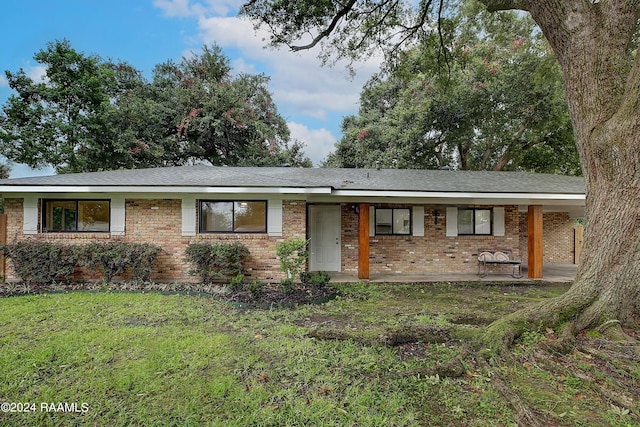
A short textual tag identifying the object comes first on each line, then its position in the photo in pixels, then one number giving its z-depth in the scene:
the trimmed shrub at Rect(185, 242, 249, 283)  7.61
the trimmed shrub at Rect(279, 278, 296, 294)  6.69
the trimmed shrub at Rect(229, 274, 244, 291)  7.09
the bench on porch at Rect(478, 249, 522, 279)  9.15
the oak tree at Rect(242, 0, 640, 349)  3.87
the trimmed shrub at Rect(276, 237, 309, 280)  7.04
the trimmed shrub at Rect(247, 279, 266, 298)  6.52
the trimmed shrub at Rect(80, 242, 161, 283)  7.41
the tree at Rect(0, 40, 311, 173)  14.65
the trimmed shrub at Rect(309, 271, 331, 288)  7.27
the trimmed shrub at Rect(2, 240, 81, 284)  7.36
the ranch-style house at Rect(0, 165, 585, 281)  7.89
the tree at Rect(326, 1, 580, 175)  9.71
